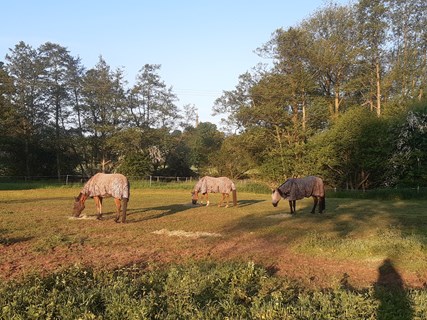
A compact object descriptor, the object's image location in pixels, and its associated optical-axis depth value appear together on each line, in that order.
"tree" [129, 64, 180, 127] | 55.78
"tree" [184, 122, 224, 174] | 59.72
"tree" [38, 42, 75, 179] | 51.34
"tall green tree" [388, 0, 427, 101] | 38.22
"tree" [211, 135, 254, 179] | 48.34
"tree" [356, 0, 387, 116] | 38.62
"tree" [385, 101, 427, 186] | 32.31
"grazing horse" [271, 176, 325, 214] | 17.11
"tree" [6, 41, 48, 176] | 49.25
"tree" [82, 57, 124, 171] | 53.00
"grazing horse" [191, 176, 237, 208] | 21.64
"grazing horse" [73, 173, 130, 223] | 14.91
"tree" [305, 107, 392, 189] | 35.00
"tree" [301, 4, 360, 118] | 39.31
